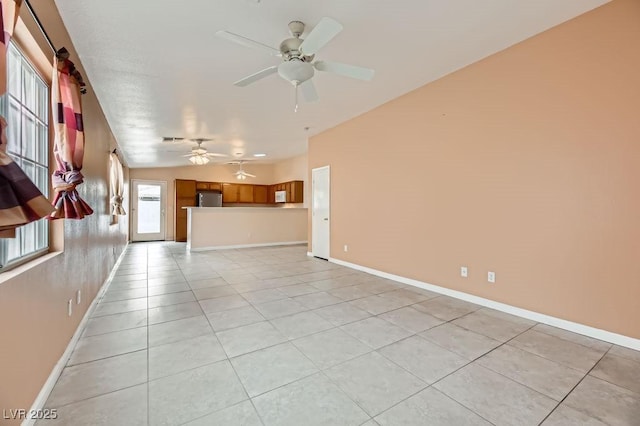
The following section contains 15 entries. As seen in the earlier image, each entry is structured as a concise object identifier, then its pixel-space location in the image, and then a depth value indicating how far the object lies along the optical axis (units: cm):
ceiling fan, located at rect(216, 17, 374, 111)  218
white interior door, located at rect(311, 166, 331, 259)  581
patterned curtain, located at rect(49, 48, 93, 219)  189
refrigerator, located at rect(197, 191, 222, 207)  922
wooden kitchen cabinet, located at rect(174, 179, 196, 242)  902
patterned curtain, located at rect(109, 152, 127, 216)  456
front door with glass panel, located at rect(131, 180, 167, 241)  890
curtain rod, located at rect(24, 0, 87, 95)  156
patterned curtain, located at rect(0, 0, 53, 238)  103
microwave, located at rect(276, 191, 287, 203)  944
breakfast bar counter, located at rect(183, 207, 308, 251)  707
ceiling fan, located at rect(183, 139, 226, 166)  625
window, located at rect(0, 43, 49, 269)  155
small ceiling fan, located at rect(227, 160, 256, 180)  912
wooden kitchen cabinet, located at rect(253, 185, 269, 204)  1048
